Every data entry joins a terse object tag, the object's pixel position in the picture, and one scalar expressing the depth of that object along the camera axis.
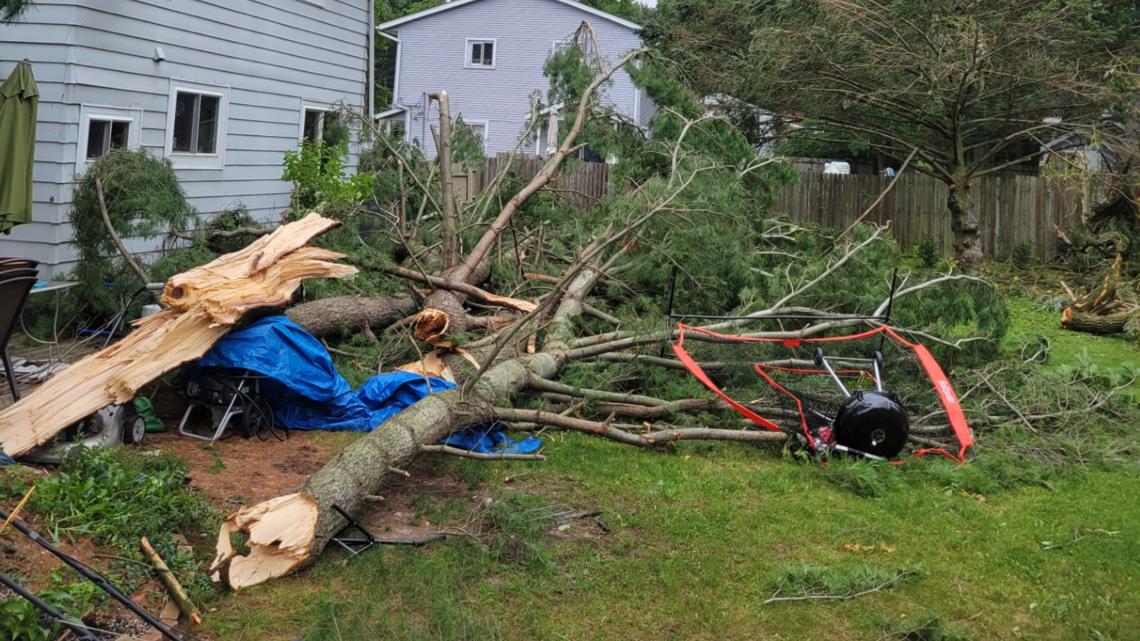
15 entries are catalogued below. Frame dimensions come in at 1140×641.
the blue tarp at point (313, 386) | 6.57
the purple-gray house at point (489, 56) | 27.31
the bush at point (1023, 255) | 16.89
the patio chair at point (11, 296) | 5.73
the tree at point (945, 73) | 14.05
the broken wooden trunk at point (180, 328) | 5.70
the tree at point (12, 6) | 6.83
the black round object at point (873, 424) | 6.26
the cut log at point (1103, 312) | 11.71
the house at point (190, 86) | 9.35
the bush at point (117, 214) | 8.48
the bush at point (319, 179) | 11.37
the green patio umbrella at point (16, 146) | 8.23
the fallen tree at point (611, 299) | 6.04
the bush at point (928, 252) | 16.83
